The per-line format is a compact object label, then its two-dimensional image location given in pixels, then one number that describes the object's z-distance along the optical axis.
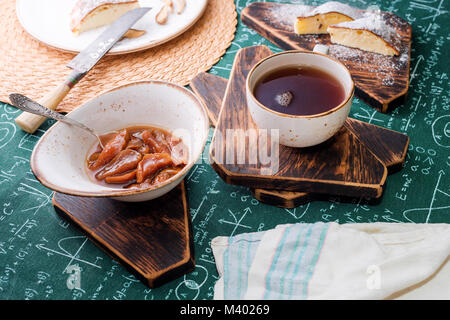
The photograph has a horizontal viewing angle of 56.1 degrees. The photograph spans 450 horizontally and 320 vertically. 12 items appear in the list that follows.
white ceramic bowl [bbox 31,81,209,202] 0.80
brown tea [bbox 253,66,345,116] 0.94
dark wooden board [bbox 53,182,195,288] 0.82
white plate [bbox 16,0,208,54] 1.30
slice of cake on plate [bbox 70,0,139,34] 1.34
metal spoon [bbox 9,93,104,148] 0.90
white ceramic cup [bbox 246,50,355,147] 0.87
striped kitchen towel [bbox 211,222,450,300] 0.75
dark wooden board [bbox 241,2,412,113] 1.13
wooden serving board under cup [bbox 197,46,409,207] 0.92
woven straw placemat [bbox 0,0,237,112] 1.24
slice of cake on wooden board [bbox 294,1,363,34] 1.28
